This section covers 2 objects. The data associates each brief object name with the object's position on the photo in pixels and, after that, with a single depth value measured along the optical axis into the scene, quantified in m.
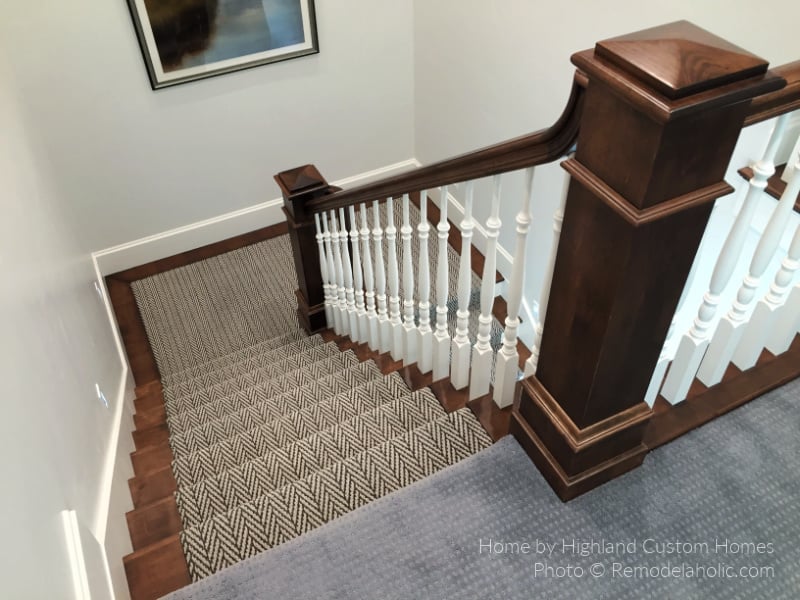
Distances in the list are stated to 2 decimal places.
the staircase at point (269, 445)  1.68
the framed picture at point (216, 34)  3.27
